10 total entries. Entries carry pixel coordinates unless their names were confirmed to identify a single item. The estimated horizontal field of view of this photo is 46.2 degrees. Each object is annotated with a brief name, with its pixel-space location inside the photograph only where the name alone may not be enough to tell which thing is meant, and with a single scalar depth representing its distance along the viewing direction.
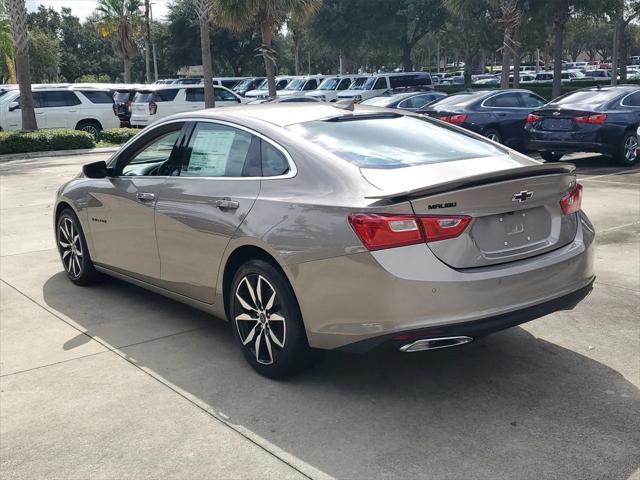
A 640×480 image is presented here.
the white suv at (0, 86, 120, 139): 22.33
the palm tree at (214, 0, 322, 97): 23.91
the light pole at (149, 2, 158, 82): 48.56
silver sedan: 3.71
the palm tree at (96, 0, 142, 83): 48.50
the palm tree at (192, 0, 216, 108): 23.80
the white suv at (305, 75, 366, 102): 28.28
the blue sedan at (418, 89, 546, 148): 15.17
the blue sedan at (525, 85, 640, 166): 13.32
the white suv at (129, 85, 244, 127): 23.80
